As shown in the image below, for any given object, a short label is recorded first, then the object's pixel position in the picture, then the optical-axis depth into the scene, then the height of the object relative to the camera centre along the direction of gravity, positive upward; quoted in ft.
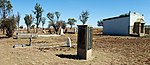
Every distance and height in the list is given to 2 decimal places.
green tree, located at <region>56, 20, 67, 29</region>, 93.86 +7.45
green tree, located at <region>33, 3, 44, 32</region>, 92.55 +18.09
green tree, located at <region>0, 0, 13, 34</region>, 64.22 +16.81
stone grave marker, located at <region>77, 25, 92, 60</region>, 15.27 -1.98
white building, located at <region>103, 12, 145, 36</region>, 59.55 +3.70
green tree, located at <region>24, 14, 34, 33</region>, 105.51 +12.15
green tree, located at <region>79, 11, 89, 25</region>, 124.30 +18.92
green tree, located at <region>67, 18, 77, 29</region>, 141.49 +13.75
